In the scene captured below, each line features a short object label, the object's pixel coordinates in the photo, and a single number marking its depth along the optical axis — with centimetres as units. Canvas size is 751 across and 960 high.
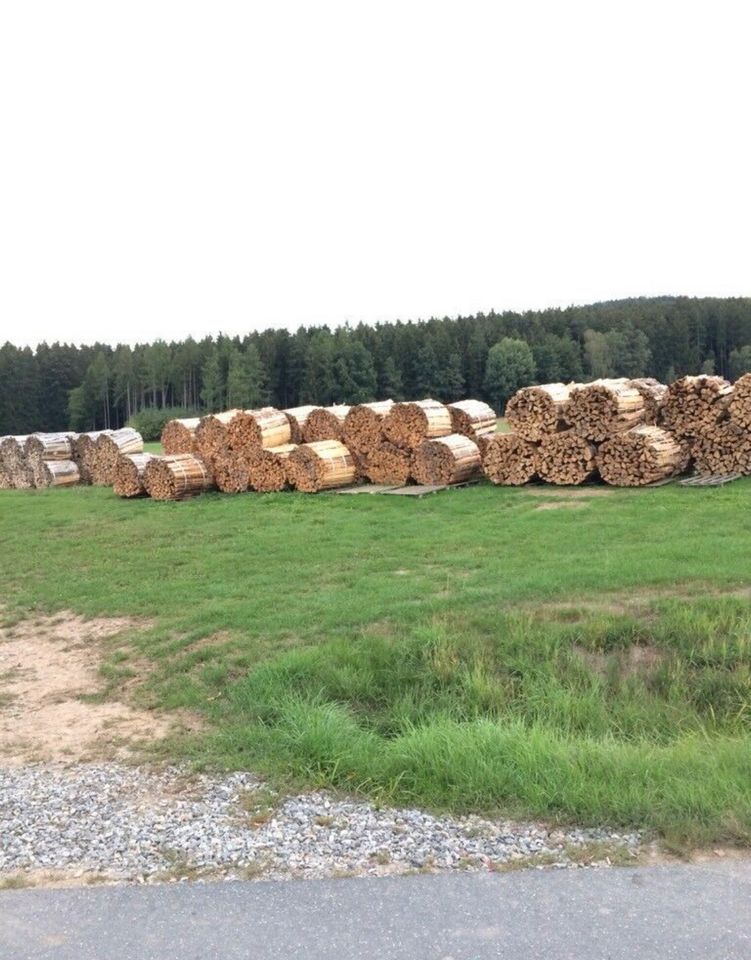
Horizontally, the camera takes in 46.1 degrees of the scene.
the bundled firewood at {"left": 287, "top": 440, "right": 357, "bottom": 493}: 2067
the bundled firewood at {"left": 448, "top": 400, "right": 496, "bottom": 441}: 2183
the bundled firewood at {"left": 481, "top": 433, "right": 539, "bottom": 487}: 1962
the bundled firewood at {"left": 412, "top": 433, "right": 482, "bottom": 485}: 2008
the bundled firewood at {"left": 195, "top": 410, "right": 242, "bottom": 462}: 2261
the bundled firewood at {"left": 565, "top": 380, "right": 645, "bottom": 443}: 1870
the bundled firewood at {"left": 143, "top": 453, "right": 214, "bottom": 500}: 2183
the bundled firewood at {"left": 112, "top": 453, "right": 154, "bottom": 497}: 2259
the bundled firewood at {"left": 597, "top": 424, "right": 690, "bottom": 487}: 1828
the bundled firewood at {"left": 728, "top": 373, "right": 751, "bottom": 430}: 1820
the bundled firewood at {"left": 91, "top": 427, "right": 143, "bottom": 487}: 2609
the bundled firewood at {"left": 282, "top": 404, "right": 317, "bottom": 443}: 2267
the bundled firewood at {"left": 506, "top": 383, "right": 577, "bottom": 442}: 1928
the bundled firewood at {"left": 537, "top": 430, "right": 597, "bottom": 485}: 1897
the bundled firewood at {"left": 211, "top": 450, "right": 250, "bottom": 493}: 2189
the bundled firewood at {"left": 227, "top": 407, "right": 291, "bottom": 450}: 2183
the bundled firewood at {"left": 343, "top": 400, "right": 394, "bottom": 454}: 2127
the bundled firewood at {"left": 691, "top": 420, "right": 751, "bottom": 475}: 1833
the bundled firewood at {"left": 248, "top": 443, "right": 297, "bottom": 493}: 2125
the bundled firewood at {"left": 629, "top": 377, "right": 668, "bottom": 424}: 1967
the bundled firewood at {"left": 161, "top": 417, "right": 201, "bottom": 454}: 2361
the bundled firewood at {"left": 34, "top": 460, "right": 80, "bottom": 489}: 2750
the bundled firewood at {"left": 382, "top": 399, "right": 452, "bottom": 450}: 2059
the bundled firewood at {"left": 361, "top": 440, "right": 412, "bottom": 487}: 2081
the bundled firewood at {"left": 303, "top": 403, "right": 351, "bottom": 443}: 2202
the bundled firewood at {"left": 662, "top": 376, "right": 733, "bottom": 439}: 1869
